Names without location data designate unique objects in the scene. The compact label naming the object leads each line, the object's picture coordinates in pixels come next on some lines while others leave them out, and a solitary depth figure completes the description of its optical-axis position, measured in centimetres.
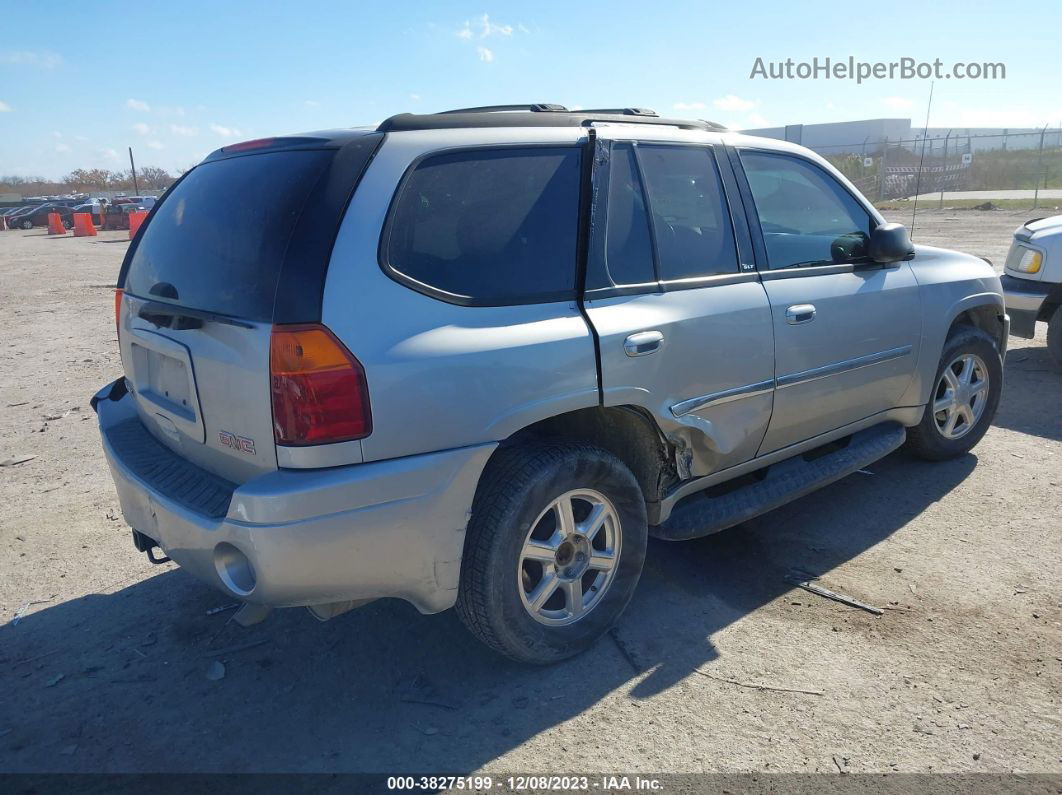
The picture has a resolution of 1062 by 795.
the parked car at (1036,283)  692
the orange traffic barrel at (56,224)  3509
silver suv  251
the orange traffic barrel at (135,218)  3055
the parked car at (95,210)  3888
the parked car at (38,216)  4122
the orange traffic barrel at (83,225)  3303
